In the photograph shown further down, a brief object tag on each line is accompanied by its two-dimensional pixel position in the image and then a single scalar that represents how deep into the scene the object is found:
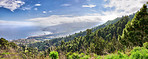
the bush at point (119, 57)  4.95
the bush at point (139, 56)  4.13
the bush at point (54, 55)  4.30
